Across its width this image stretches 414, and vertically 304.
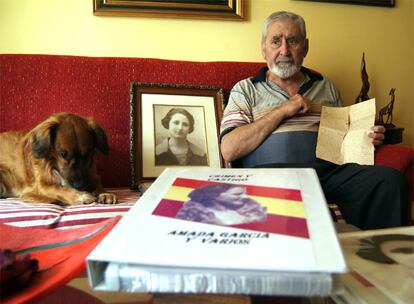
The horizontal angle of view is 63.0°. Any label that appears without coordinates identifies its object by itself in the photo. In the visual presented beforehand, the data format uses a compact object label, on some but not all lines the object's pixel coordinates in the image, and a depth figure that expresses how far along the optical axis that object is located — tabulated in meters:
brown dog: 1.22
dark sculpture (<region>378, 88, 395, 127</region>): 1.82
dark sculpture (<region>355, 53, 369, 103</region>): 1.86
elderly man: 1.03
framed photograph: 1.47
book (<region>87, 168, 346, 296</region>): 0.32
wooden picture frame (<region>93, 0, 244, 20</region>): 1.73
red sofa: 1.46
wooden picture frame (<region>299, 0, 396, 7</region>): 1.99
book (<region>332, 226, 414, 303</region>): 0.43
